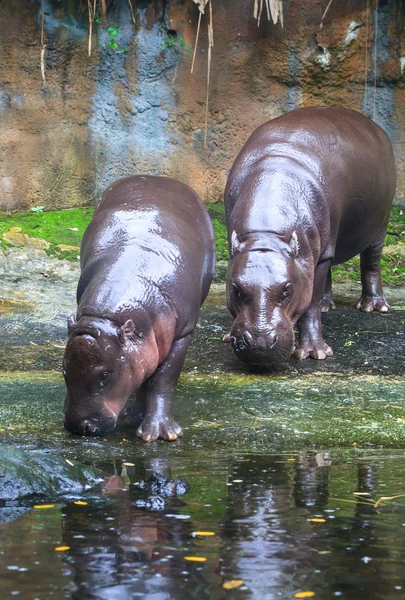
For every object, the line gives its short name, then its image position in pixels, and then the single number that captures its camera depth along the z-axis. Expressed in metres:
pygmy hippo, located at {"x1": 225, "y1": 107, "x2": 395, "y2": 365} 12.05
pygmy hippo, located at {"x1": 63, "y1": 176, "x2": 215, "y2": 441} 9.75
